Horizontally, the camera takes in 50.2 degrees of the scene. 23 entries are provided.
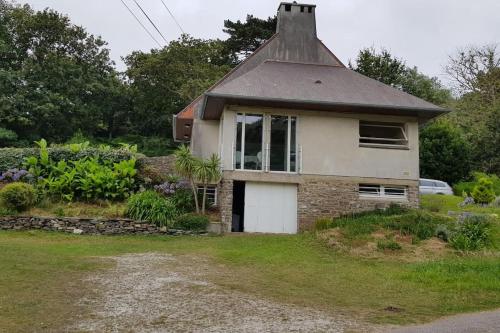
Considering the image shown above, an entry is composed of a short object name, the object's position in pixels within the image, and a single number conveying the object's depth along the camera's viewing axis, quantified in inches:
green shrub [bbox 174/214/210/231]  624.4
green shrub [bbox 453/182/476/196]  1028.9
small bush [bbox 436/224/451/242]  532.1
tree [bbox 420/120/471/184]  1132.5
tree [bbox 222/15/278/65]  1549.0
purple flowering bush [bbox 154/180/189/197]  692.1
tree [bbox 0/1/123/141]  1446.9
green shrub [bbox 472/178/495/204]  863.7
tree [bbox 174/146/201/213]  654.5
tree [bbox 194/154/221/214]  647.8
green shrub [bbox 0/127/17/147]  1362.5
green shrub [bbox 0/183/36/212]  622.7
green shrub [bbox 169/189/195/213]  666.8
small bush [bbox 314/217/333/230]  627.1
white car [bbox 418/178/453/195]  1012.5
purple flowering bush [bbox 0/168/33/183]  700.0
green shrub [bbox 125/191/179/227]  623.5
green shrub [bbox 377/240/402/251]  504.7
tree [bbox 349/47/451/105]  1392.7
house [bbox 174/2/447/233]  670.5
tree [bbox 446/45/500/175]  1220.5
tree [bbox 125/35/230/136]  1460.4
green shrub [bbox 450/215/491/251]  511.2
